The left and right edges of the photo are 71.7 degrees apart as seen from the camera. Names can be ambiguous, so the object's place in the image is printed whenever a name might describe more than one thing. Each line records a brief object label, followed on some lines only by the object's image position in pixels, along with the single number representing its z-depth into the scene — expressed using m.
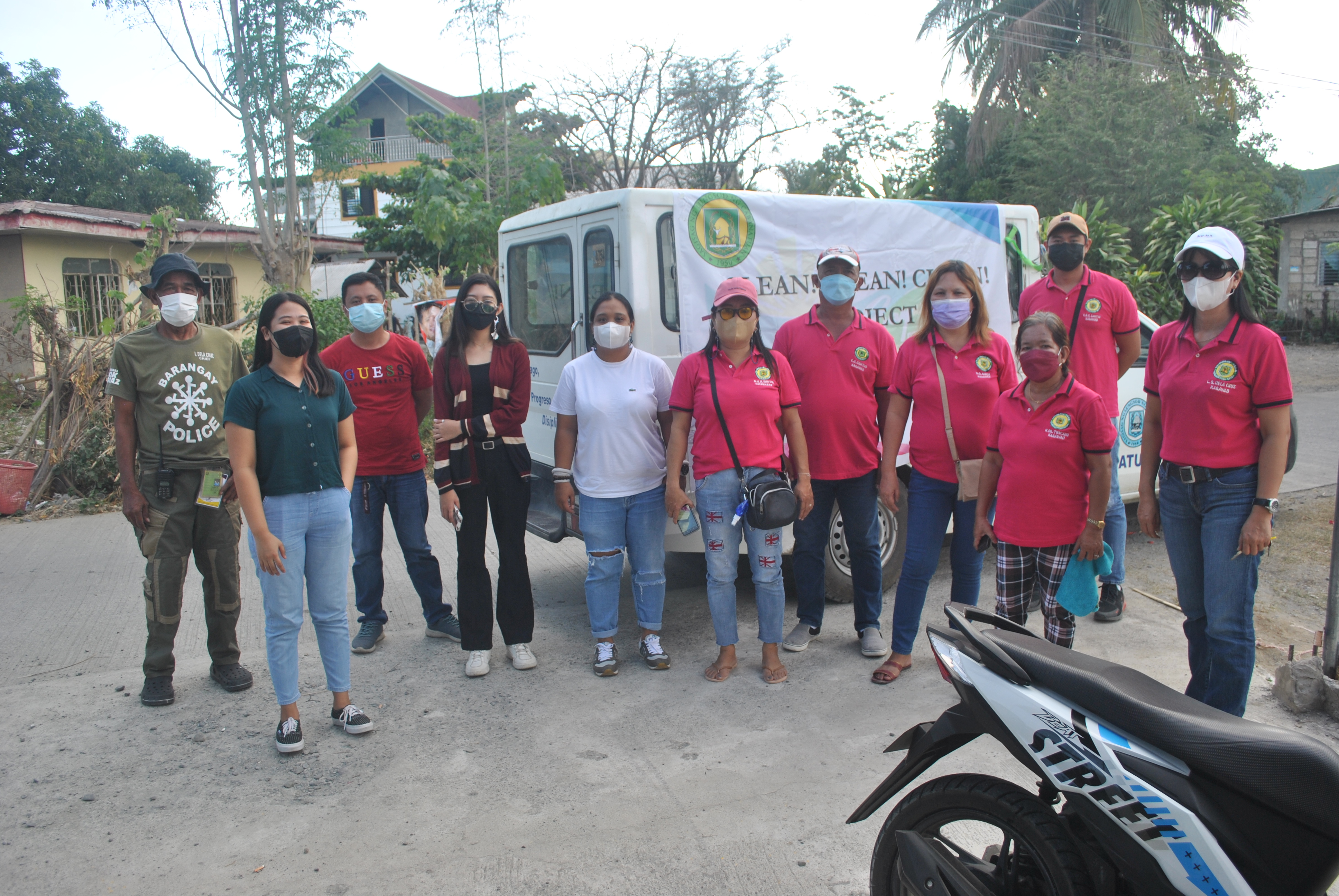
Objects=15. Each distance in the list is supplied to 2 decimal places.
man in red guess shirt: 4.55
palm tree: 23.39
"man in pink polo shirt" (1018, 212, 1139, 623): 4.61
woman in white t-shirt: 4.19
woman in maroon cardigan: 4.25
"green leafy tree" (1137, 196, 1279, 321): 15.76
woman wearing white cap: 3.04
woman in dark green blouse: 3.44
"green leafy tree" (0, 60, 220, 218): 26.72
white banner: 4.64
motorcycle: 1.84
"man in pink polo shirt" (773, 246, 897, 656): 4.29
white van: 4.56
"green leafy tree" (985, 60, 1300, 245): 19.17
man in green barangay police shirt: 3.95
